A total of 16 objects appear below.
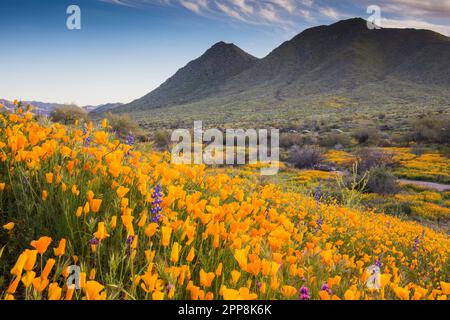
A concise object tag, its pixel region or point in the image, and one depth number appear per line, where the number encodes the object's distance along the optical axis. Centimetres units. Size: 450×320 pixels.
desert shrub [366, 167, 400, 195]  1516
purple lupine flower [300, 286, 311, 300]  152
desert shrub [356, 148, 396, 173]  1959
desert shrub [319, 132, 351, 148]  3005
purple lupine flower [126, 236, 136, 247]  174
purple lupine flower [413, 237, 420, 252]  536
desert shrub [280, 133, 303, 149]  3009
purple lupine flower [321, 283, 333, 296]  163
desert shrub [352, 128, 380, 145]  2965
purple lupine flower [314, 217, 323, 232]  412
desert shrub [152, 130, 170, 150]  2169
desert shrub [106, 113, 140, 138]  2184
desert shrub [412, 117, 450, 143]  2854
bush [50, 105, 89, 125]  2382
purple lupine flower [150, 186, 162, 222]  208
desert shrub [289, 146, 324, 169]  2219
